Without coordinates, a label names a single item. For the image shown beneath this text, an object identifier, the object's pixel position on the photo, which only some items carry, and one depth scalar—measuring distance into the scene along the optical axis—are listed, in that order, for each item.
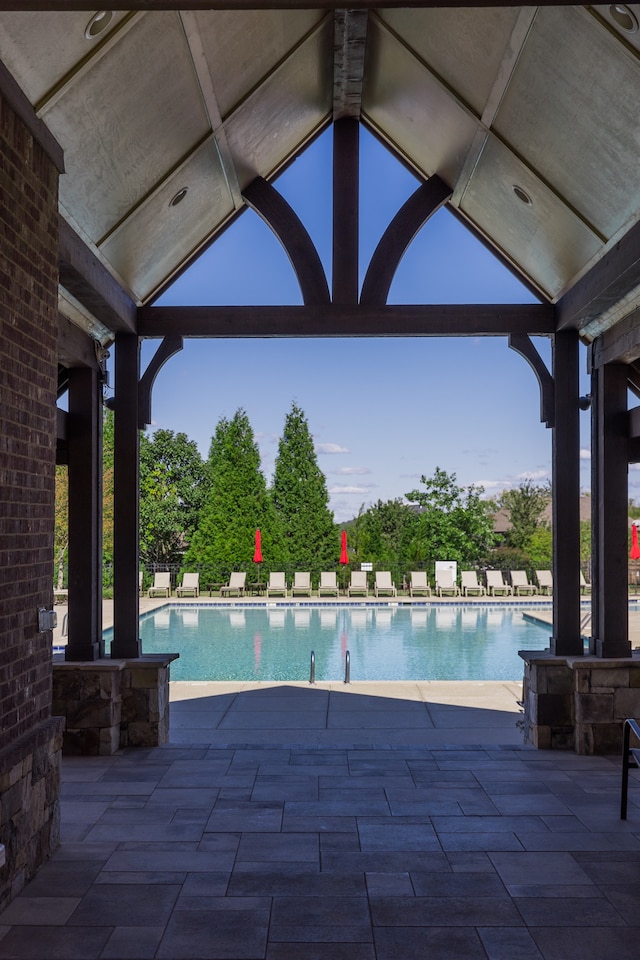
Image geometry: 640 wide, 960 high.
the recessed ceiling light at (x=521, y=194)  6.00
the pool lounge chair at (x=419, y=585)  20.83
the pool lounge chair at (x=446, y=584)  20.73
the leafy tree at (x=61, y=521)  20.72
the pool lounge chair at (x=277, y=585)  20.45
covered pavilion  3.94
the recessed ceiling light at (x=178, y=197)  5.97
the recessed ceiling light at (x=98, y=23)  3.79
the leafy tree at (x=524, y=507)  29.08
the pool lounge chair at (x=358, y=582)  20.45
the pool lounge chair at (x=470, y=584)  20.64
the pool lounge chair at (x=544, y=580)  21.00
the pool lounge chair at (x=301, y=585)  20.67
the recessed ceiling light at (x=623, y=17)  3.71
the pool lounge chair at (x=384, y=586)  20.53
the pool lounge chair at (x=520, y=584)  21.00
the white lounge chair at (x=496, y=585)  20.84
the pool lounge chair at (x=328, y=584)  20.56
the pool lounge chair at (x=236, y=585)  20.61
